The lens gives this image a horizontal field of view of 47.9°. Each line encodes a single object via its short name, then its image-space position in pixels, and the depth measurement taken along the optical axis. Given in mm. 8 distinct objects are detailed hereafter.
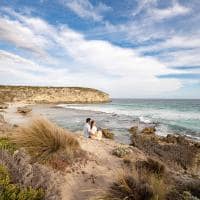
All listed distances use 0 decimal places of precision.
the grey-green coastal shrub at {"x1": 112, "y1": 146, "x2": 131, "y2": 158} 7075
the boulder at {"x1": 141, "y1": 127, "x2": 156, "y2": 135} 15980
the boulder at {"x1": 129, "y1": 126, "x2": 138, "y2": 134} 15955
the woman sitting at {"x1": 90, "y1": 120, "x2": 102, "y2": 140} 9922
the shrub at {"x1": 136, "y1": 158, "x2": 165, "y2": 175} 5438
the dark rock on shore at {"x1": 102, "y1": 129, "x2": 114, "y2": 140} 13155
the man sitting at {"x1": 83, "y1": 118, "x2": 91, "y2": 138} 10133
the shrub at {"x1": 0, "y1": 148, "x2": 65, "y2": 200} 3416
